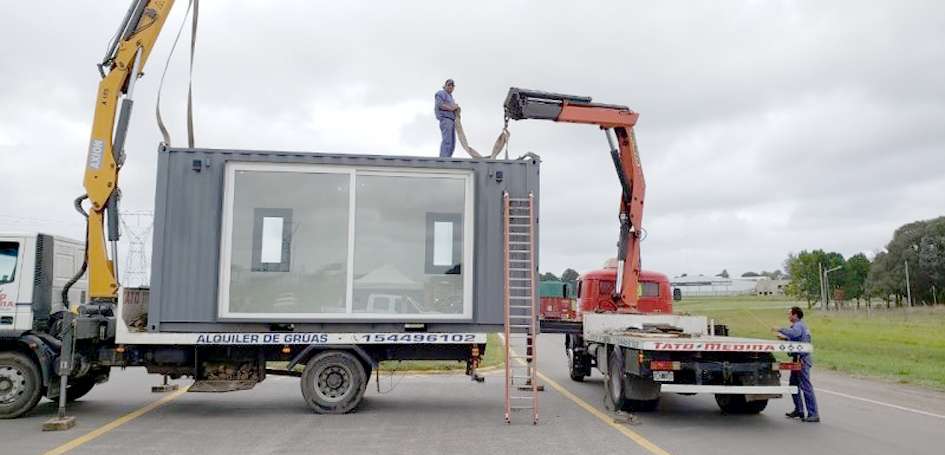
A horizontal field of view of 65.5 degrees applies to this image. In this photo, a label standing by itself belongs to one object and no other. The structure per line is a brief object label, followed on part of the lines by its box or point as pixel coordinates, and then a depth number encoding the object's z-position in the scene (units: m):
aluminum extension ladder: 10.25
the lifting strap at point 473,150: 11.55
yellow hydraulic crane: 10.75
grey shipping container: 10.34
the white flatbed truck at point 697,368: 9.38
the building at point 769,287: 118.16
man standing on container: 11.94
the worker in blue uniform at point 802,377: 9.98
